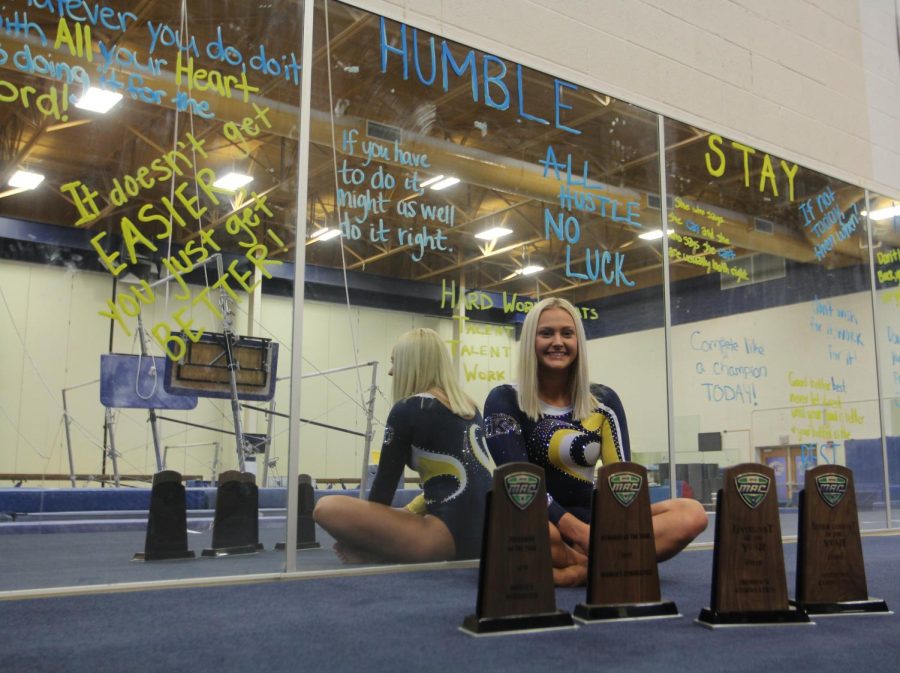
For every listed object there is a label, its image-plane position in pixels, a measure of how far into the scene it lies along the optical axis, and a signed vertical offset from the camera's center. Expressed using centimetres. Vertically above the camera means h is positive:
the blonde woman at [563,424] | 245 +12
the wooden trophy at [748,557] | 179 -21
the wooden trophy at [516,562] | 167 -21
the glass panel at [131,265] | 222 +56
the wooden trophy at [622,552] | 182 -21
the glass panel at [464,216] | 283 +97
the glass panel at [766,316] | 400 +78
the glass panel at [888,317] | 477 +89
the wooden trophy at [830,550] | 193 -21
